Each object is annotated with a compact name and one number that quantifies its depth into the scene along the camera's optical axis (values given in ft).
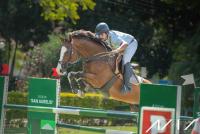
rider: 65.00
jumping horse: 66.03
